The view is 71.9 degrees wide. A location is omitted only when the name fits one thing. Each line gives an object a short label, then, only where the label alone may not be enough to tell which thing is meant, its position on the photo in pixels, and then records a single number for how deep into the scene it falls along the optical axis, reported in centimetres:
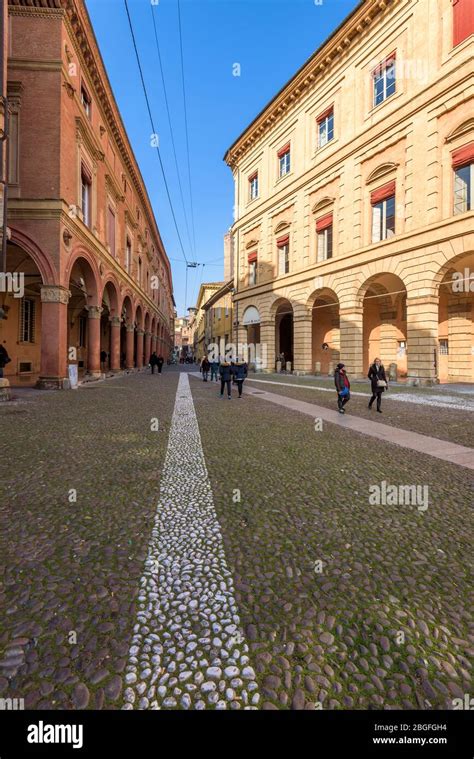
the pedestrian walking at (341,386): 860
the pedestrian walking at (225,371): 1171
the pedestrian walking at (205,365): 2004
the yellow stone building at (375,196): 1511
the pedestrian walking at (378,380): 899
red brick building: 1274
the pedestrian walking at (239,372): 1188
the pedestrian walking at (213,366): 1970
